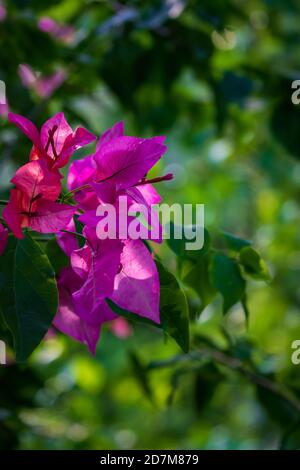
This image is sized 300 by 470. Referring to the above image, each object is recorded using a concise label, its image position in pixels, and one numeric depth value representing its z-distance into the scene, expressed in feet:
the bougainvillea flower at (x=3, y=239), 2.45
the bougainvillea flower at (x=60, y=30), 5.27
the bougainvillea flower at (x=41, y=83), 5.19
